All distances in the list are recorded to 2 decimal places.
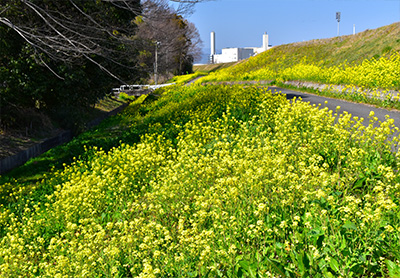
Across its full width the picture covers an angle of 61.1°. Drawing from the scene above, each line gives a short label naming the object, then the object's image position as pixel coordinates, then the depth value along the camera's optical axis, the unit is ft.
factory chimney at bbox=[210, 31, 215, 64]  624.18
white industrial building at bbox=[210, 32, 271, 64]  624.18
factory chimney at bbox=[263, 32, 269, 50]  432.66
